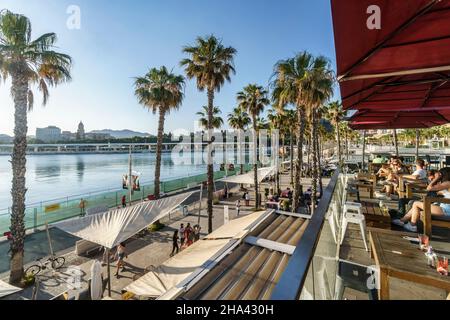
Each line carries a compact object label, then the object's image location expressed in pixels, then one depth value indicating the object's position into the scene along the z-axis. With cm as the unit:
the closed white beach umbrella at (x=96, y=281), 709
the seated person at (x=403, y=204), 489
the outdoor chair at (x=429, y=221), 351
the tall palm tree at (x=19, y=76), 915
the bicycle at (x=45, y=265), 971
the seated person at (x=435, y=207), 385
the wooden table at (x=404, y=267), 212
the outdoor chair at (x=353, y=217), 402
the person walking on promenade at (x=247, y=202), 2185
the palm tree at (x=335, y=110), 3481
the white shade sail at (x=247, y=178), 1981
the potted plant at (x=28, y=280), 905
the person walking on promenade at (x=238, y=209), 1845
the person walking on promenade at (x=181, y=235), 1200
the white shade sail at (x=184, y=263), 513
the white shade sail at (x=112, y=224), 776
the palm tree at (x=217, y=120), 3323
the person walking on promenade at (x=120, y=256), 995
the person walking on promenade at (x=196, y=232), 1293
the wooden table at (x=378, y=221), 406
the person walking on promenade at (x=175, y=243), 1140
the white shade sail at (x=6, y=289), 593
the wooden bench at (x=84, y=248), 1155
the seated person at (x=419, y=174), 618
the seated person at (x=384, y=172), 874
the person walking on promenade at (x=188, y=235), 1191
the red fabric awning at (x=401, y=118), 523
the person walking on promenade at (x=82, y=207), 1623
